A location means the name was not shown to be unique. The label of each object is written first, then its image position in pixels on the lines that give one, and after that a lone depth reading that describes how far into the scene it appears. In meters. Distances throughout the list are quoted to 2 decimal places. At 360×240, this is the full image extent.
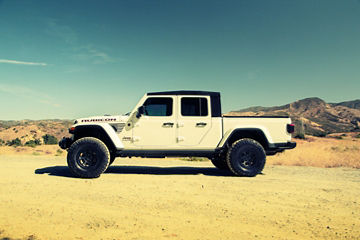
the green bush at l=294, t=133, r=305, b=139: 24.41
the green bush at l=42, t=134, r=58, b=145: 28.88
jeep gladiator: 5.52
